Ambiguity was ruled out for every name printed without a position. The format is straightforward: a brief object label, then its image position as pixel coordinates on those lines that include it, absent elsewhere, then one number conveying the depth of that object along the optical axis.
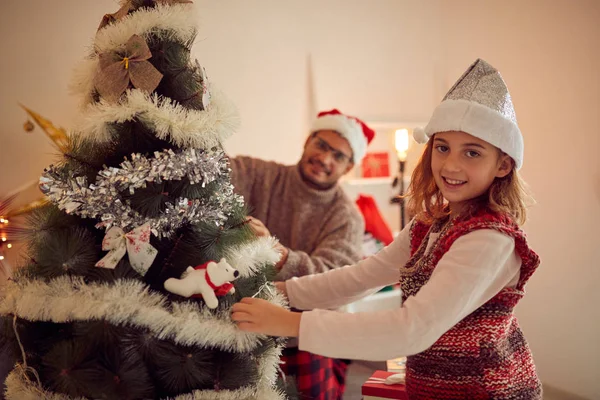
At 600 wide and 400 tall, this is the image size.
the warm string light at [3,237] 1.66
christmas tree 1.00
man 2.40
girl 1.08
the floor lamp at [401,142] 3.42
